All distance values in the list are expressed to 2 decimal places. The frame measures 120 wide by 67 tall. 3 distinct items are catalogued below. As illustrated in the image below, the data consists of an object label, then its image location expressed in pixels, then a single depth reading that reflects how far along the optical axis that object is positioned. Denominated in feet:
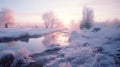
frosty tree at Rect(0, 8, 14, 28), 109.29
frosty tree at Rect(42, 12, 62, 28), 140.19
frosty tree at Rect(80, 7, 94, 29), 103.80
